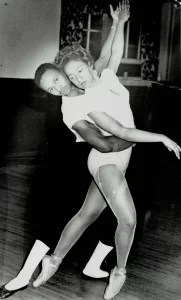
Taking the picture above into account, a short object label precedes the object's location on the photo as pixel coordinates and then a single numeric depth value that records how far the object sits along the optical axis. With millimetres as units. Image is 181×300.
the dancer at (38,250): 2127
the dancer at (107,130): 2004
